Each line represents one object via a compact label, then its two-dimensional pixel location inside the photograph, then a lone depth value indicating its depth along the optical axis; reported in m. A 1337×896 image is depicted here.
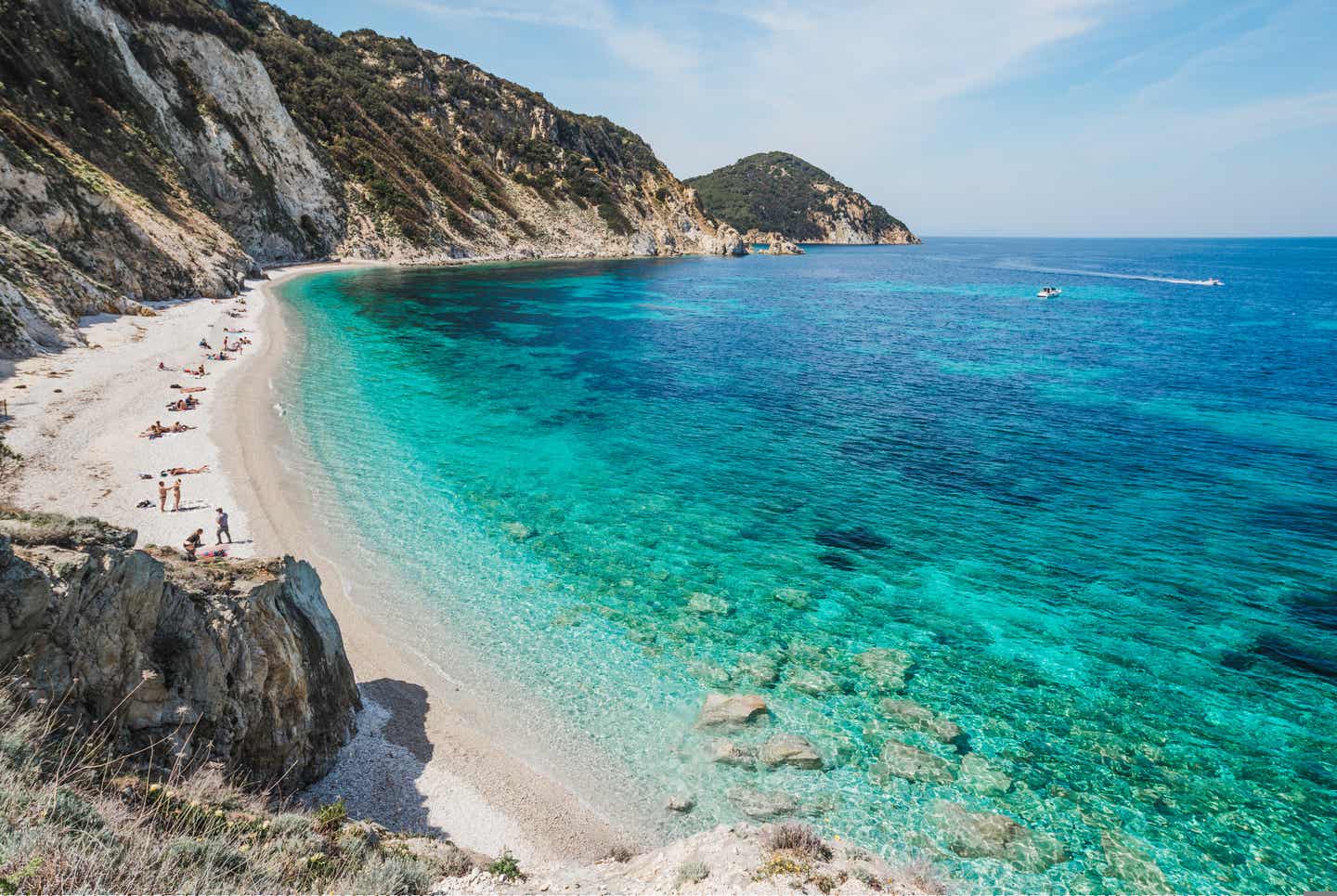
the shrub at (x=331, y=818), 7.87
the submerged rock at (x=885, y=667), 14.77
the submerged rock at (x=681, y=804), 11.65
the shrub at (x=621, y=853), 9.85
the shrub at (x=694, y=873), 7.98
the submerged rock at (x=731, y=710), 13.64
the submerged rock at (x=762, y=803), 11.55
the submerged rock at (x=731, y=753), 12.69
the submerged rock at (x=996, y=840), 10.72
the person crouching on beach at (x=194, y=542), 16.73
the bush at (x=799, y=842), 8.54
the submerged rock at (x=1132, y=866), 10.27
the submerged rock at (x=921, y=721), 13.31
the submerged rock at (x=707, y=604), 17.42
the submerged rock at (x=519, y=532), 20.92
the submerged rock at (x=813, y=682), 14.55
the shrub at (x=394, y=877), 6.87
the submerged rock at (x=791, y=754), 12.58
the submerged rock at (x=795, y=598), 17.78
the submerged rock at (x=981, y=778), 12.05
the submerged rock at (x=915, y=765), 12.26
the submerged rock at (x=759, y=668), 14.96
